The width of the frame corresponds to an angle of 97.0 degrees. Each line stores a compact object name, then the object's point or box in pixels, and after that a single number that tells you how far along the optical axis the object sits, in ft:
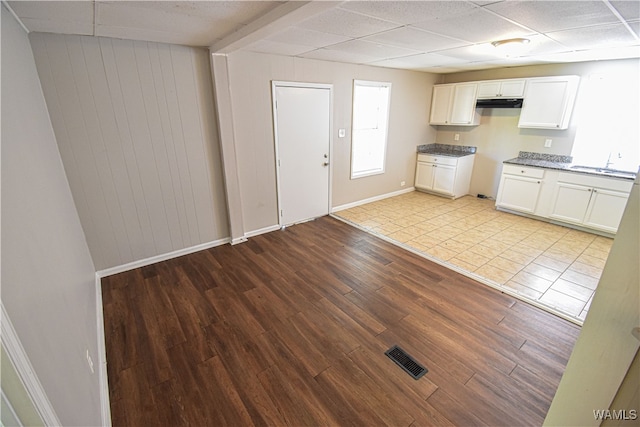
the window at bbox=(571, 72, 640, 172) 13.16
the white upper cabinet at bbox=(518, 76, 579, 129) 14.11
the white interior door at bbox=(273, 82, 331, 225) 13.25
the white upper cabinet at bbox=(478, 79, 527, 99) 15.49
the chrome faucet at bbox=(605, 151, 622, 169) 13.88
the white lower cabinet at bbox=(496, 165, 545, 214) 15.09
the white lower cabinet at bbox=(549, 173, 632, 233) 12.51
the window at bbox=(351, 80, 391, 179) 17.51
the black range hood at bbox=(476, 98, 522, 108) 15.66
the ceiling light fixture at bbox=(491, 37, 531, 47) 9.52
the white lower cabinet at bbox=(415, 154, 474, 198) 18.38
